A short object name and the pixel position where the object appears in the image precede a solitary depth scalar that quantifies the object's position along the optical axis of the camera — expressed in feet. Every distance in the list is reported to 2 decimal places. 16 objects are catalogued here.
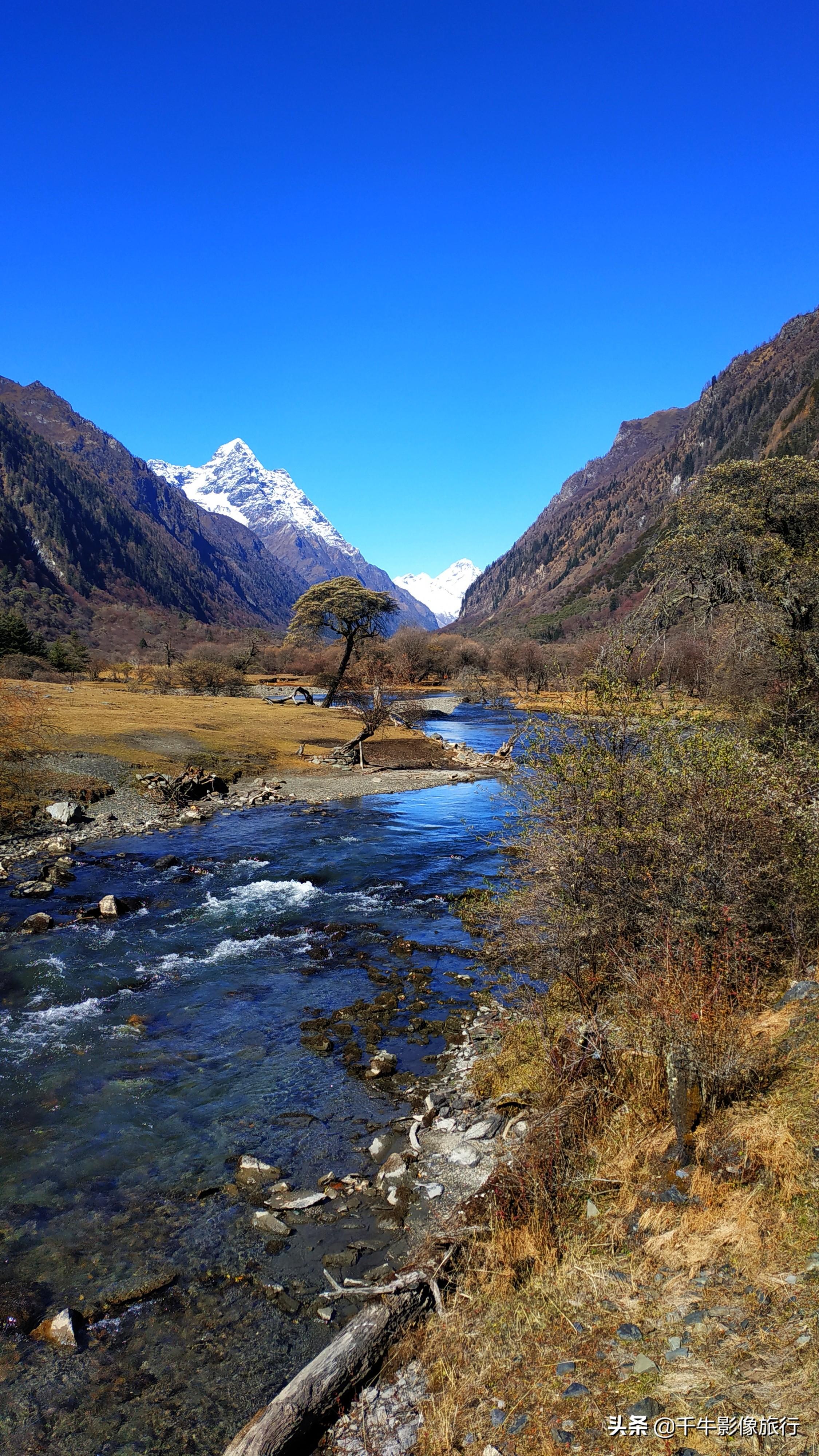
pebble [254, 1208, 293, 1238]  22.93
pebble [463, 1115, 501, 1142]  26.94
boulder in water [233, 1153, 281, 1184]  25.38
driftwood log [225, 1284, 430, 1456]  15.07
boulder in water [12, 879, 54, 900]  54.39
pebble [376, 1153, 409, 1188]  25.07
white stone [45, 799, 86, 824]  76.33
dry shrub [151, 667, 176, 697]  248.75
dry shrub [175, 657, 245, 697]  254.68
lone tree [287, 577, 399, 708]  179.73
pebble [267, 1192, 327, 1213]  23.91
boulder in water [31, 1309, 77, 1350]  18.84
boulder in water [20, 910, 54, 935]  47.67
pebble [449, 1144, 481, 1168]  25.58
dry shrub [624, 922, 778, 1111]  21.61
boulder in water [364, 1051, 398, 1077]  32.27
